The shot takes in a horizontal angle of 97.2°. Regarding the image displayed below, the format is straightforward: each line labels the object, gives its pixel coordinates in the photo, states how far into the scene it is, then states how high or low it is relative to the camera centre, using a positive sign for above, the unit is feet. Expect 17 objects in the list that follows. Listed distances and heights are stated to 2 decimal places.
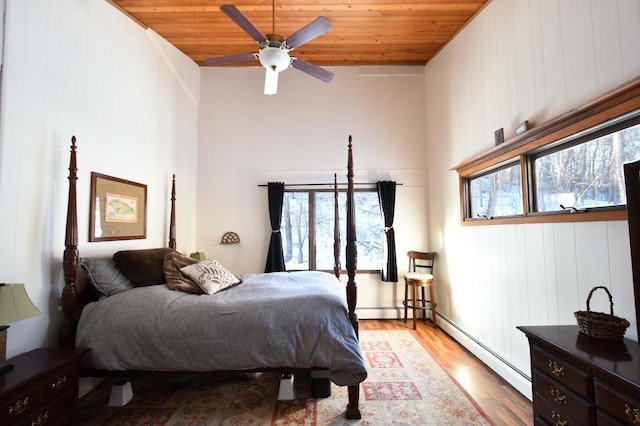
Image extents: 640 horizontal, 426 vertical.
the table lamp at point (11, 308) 4.68 -1.23
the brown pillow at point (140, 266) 7.93 -0.91
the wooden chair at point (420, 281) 12.17 -2.13
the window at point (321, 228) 14.17 +0.24
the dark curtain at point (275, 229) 13.42 +0.20
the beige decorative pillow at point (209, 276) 7.70 -1.20
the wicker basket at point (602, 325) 4.50 -1.55
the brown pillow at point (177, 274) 7.66 -1.13
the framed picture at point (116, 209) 8.11 +0.81
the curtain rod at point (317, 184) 14.08 +2.44
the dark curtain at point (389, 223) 13.41 +0.43
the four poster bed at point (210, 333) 6.14 -2.20
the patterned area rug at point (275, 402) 6.42 -4.22
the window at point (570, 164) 5.29 +1.58
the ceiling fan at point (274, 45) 7.10 +5.22
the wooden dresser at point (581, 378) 3.54 -2.11
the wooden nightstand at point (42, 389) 4.39 -2.62
